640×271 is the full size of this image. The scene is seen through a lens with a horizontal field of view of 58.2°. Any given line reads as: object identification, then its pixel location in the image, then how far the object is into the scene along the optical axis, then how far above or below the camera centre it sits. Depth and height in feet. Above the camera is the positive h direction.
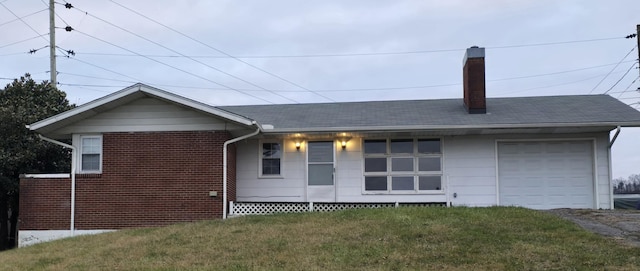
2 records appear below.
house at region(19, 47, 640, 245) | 48.78 +1.59
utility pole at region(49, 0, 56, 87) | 78.66 +19.80
